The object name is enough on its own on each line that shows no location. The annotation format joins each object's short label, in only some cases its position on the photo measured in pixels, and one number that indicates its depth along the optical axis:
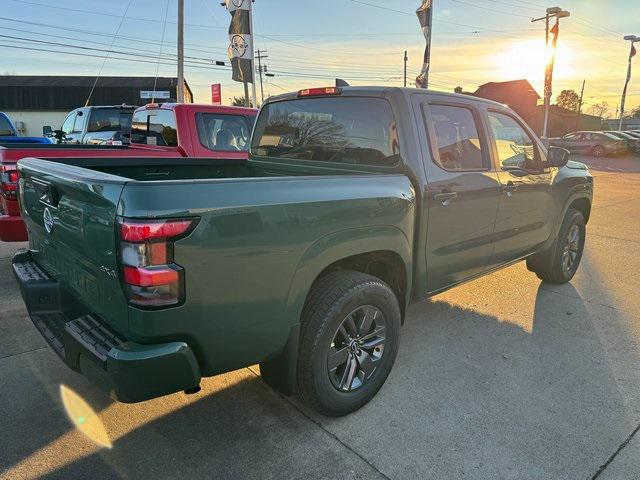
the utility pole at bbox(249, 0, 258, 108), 13.27
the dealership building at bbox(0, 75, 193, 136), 46.56
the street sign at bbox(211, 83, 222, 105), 18.61
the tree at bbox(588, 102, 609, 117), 108.39
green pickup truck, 1.99
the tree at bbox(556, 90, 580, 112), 97.31
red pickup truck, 6.07
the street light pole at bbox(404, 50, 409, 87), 62.41
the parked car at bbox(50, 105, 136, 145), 10.80
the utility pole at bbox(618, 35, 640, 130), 35.59
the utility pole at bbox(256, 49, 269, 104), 41.02
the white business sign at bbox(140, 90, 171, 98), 15.61
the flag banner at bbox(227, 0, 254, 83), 13.16
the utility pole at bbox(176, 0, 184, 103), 19.70
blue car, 10.70
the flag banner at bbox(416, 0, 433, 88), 13.17
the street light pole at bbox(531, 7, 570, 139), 25.23
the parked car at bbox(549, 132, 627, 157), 29.20
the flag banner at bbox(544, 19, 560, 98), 25.14
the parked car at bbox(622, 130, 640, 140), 33.01
